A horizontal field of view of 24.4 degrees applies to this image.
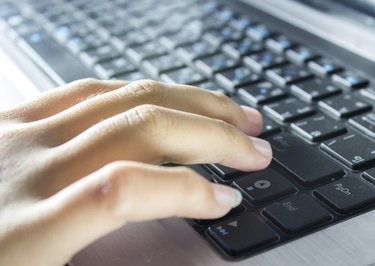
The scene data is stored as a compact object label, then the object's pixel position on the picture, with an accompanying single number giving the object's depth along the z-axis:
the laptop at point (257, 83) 0.27
